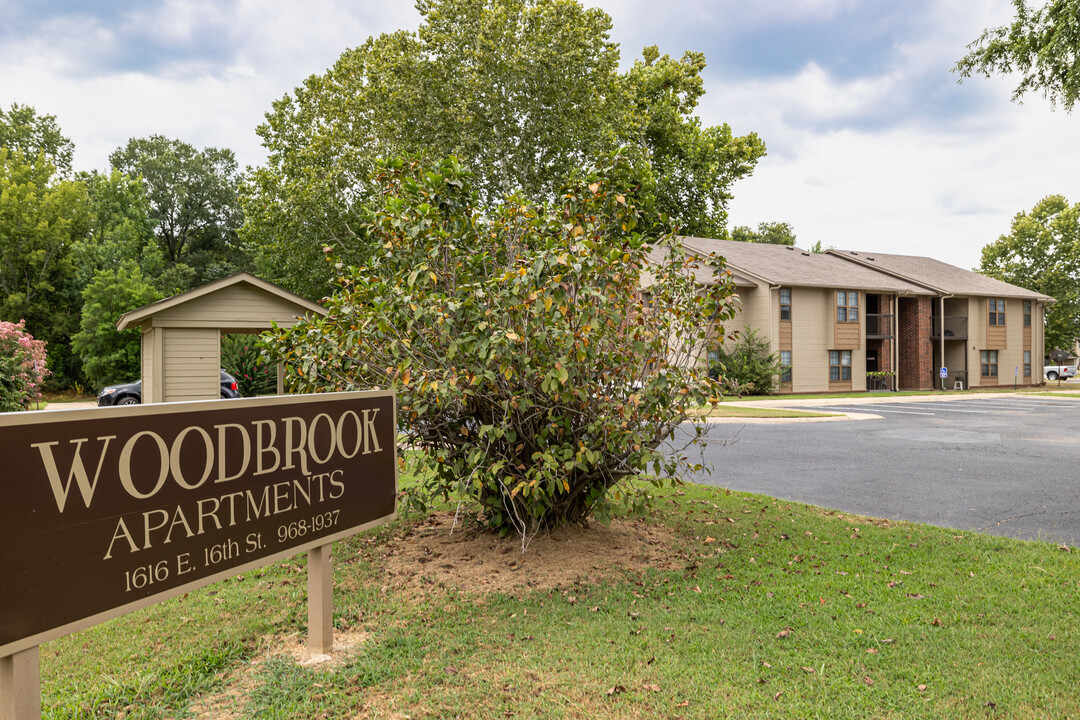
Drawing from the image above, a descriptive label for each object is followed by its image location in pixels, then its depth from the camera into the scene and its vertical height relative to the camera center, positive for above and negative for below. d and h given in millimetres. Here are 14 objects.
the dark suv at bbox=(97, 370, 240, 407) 21047 -1157
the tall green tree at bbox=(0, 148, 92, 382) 34625 +5192
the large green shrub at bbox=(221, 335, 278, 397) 24516 -502
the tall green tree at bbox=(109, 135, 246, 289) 49250 +11428
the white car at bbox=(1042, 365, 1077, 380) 54312 -1532
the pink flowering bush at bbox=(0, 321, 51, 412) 11430 -268
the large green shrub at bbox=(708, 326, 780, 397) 29531 -387
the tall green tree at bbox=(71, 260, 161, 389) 29766 +1019
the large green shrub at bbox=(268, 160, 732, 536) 4891 +115
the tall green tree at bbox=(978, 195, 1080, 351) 50156 +7435
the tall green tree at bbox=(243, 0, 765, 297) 24562 +9513
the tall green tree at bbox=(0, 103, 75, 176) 44406 +15113
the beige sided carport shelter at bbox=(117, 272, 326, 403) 14719 +709
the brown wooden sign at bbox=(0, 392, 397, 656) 2416 -630
